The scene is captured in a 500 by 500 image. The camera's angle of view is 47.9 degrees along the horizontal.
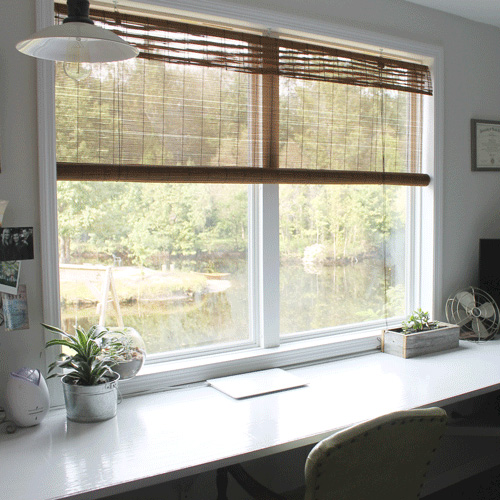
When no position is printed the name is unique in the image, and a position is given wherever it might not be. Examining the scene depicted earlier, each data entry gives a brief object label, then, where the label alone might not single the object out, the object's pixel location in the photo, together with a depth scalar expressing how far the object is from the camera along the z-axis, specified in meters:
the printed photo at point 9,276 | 1.96
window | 2.24
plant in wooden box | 2.72
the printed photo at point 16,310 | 1.98
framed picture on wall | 3.24
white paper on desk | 2.23
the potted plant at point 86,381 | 1.92
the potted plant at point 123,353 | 2.06
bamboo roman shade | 2.18
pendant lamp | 1.39
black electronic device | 3.13
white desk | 1.57
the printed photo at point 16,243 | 1.95
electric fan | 3.05
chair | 1.54
